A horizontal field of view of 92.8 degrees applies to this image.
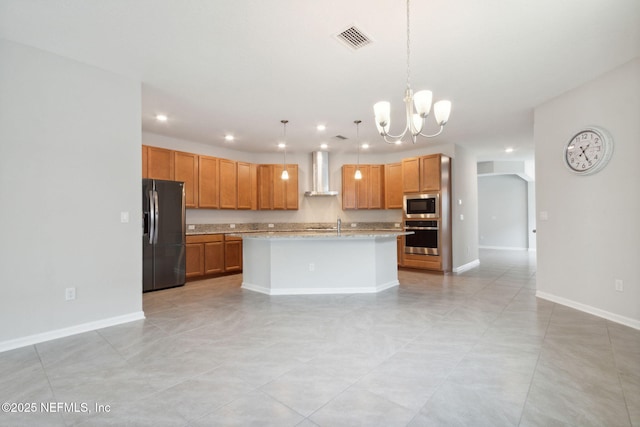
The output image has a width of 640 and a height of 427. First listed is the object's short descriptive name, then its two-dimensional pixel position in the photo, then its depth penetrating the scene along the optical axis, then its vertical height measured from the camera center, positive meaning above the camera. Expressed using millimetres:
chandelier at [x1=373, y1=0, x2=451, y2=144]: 2223 +795
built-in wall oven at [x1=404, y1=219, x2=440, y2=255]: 5996 -504
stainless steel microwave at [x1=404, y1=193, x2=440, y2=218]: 5980 +148
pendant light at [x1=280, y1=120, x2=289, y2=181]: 4970 +1472
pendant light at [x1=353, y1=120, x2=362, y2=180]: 4930 +1471
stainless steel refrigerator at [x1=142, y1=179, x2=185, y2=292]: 4582 -291
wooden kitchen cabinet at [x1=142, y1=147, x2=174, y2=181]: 5094 +894
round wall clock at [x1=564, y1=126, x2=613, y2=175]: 3285 +691
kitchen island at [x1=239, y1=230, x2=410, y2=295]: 4410 -754
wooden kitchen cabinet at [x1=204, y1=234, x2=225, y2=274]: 5617 -743
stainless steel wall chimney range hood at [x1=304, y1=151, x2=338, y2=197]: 6992 +941
